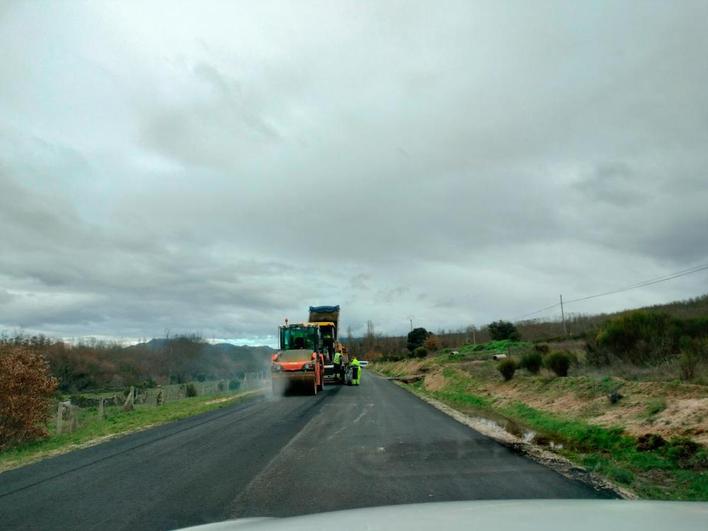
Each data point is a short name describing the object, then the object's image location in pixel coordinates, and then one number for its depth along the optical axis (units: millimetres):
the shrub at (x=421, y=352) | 80144
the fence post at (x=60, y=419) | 19516
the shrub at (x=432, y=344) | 94250
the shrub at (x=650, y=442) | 11602
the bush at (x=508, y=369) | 29484
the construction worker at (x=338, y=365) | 39406
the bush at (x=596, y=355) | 25105
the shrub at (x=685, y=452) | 10039
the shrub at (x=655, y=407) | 13914
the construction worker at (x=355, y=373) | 41344
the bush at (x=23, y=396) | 17500
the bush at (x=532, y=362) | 28312
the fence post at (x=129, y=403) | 29047
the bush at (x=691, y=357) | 17531
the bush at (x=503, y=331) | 77881
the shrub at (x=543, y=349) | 35588
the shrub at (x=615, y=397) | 16394
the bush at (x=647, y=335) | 22547
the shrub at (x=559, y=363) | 24938
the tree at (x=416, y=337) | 116888
